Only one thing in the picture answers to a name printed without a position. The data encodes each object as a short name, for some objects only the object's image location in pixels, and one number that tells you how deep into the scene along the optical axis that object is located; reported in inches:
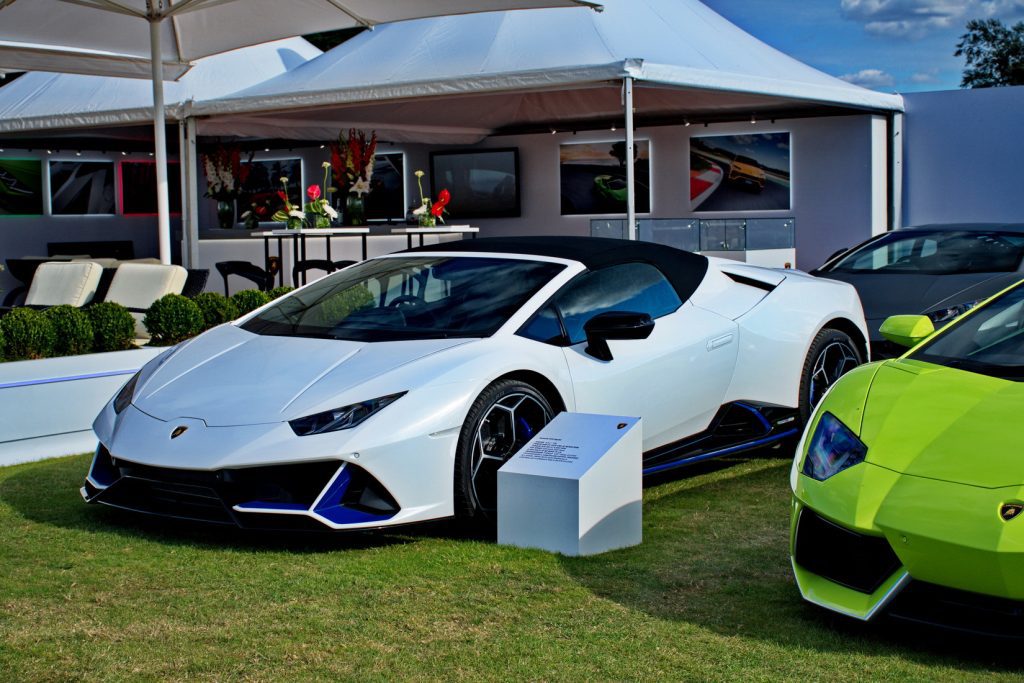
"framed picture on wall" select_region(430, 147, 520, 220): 828.0
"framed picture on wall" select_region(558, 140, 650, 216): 788.6
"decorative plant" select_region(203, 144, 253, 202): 735.1
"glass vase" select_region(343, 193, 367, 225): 578.2
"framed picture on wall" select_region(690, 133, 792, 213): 736.3
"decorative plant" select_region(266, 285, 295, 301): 385.4
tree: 1621.6
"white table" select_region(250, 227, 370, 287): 488.1
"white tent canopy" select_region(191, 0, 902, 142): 468.4
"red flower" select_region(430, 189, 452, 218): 556.4
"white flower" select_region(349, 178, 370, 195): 581.9
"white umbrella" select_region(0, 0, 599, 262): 428.1
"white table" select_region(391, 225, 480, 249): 534.0
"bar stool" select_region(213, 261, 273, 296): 526.6
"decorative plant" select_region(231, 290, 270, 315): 365.7
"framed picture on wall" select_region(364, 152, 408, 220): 871.1
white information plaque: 188.5
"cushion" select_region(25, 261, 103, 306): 457.7
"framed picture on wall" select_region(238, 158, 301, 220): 886.4
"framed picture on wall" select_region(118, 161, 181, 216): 862.5
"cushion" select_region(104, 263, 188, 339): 423.8
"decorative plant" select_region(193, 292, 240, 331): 361.4
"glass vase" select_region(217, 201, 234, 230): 741.9
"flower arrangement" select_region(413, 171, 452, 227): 556.7
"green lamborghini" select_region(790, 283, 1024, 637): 132.4
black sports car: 338.0
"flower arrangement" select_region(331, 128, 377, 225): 581.9
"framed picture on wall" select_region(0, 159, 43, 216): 800.3
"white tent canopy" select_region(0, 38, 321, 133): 600.4
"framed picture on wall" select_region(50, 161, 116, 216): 825.5
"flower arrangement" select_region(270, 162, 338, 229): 495.5
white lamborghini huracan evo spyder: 188.9
